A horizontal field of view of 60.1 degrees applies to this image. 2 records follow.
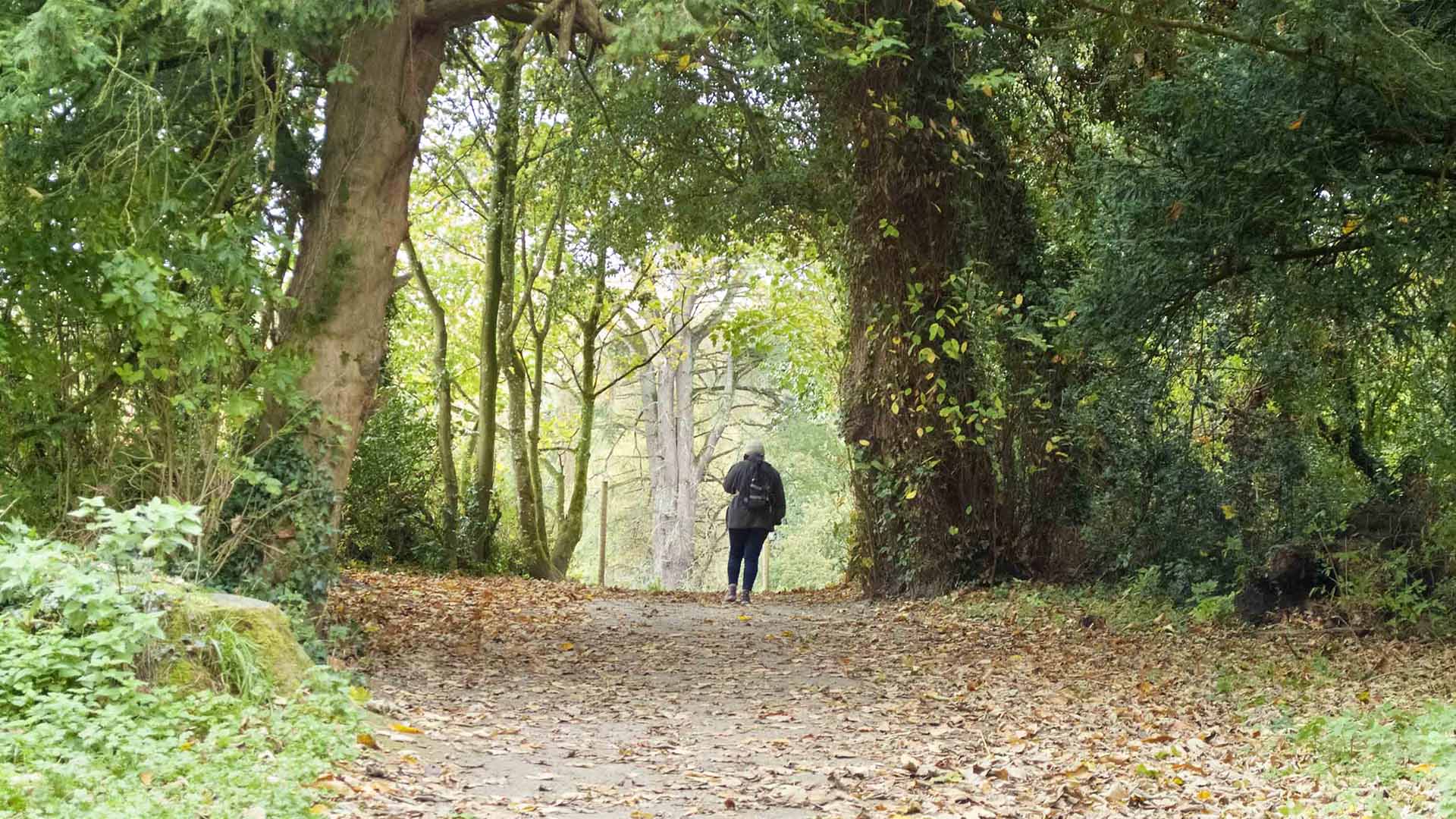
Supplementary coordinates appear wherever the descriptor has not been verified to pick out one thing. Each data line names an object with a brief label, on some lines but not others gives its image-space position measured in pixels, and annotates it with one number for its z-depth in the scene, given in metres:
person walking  14.44
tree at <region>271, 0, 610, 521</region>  8.73
